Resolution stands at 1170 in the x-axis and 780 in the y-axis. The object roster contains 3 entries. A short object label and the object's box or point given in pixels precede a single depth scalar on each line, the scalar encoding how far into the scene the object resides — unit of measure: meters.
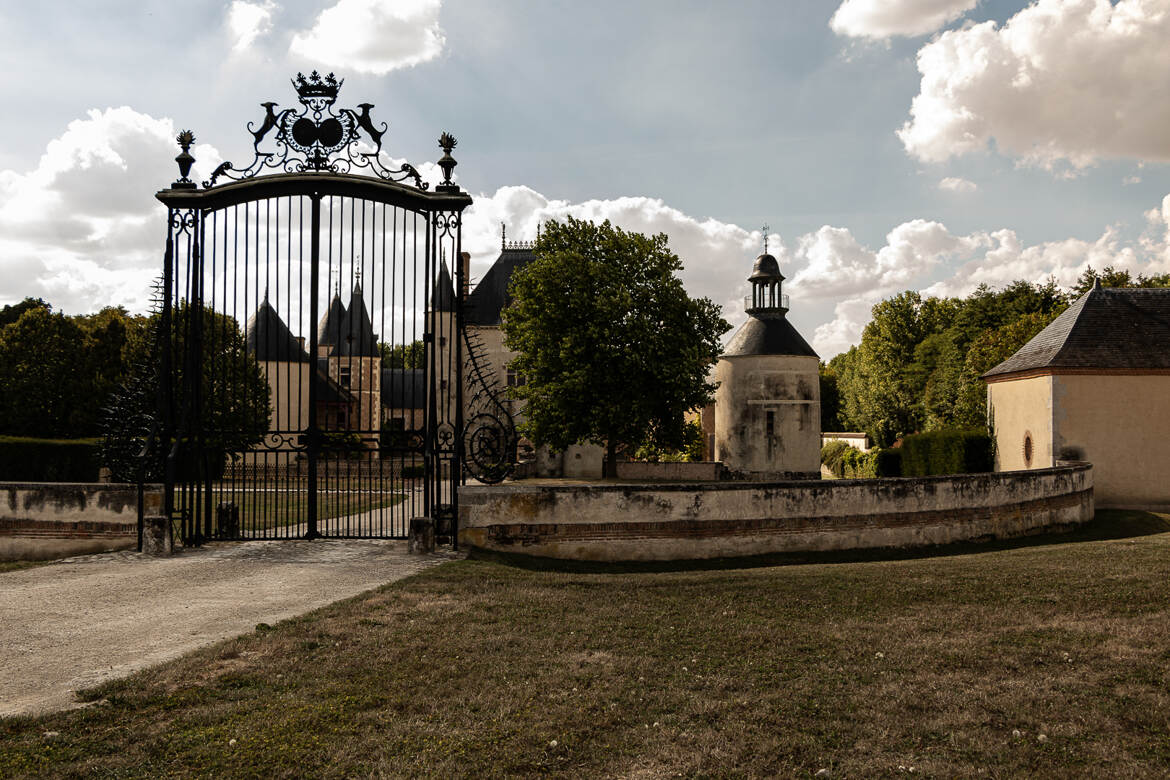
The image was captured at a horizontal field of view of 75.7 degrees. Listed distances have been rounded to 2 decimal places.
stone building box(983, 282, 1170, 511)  19.08
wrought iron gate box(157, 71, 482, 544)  9.27
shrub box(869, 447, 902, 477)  29.11
